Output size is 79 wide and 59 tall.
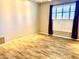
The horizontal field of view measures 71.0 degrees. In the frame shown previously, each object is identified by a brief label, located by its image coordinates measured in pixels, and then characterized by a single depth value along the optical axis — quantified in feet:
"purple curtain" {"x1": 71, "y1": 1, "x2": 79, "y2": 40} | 8.42
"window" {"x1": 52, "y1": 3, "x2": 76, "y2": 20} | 9.19
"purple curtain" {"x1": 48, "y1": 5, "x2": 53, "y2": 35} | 10.62
